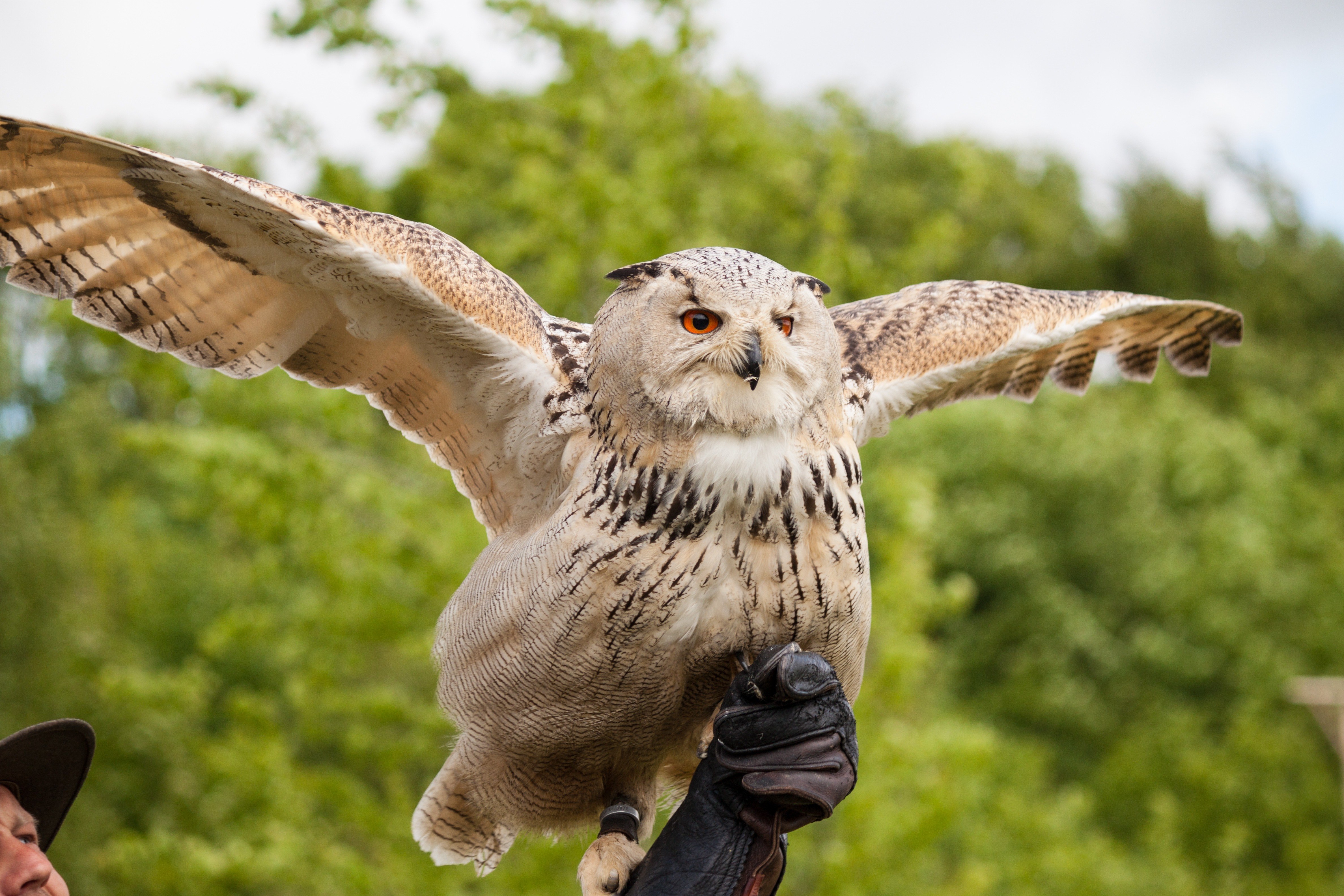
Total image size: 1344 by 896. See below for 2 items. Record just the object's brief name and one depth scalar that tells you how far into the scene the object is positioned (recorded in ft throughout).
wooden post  64.95
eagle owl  15.21
